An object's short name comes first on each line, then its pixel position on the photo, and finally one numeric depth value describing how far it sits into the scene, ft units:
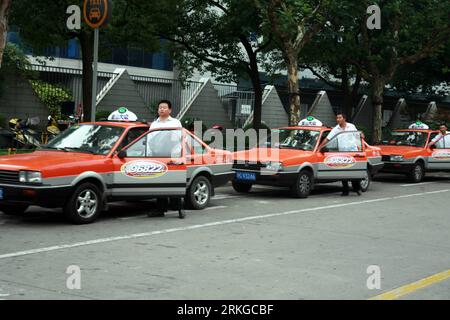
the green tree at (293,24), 62.18
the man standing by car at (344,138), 49.26
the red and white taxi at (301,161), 45.27
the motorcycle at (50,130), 71.61
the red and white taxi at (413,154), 62.69
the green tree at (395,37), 82.21
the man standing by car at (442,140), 66.44
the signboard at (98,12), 46.65
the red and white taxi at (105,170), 31.09
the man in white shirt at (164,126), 35.88
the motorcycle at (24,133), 67.32
